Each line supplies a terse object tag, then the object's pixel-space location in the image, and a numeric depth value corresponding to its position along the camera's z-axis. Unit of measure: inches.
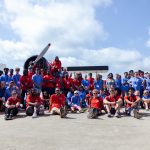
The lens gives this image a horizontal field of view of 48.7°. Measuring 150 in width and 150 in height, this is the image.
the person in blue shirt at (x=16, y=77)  337.6
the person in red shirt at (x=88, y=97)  340.1
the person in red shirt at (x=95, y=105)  277.9
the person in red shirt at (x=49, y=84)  343.0
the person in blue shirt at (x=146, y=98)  346.1
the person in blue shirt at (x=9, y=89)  314.7
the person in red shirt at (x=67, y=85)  351.6
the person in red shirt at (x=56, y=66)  370.2
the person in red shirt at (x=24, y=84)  329.5
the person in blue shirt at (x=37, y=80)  332.0
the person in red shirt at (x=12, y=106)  270.7
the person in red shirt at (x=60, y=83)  345.8
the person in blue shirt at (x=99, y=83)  359.1
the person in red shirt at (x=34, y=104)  285.2
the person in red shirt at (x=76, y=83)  355.6
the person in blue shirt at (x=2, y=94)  314.5
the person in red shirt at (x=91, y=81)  368.7
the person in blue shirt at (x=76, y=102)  319.1
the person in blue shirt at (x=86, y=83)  365.2
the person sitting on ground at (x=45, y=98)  329.9
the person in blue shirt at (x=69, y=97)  326.2
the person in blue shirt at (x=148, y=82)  365.1
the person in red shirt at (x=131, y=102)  292.9
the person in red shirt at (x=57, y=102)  290.6
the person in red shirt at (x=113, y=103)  287.7
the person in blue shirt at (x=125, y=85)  357.9
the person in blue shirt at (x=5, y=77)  330.9
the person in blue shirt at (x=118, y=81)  364.4
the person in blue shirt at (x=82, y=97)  338.7
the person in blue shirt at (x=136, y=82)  359.7
